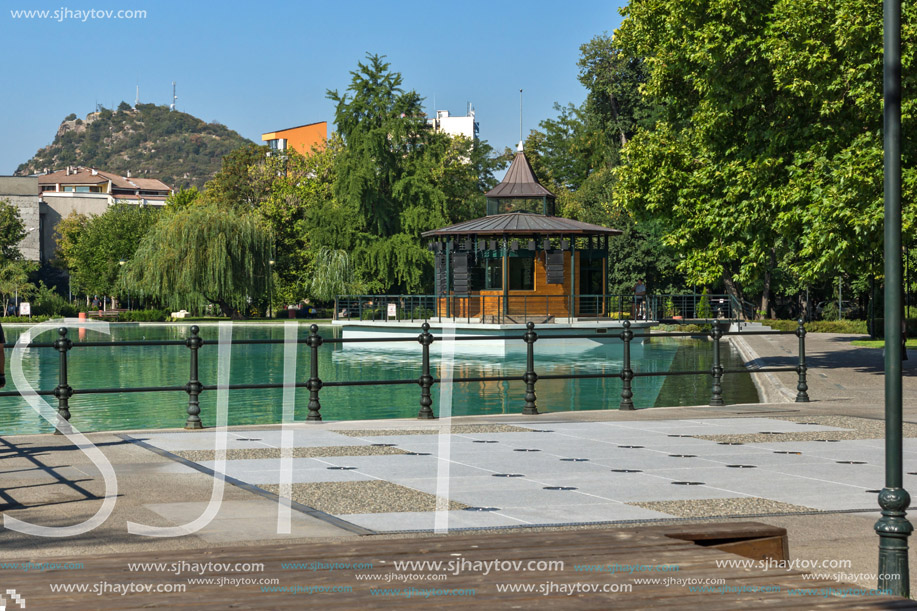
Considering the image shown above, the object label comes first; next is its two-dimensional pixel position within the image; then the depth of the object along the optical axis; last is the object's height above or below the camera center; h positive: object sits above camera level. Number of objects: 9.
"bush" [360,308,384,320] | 52.28 -0.23
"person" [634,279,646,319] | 47.42 +0.49
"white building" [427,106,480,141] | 190.00 +35.32
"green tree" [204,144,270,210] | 85.31 +10.70
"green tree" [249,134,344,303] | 79.12 +8.02
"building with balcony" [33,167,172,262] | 132.00 +19.45
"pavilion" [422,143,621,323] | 44.34 +1.90
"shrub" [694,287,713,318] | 57.38 +0.24
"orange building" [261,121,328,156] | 146.50 +26.69
